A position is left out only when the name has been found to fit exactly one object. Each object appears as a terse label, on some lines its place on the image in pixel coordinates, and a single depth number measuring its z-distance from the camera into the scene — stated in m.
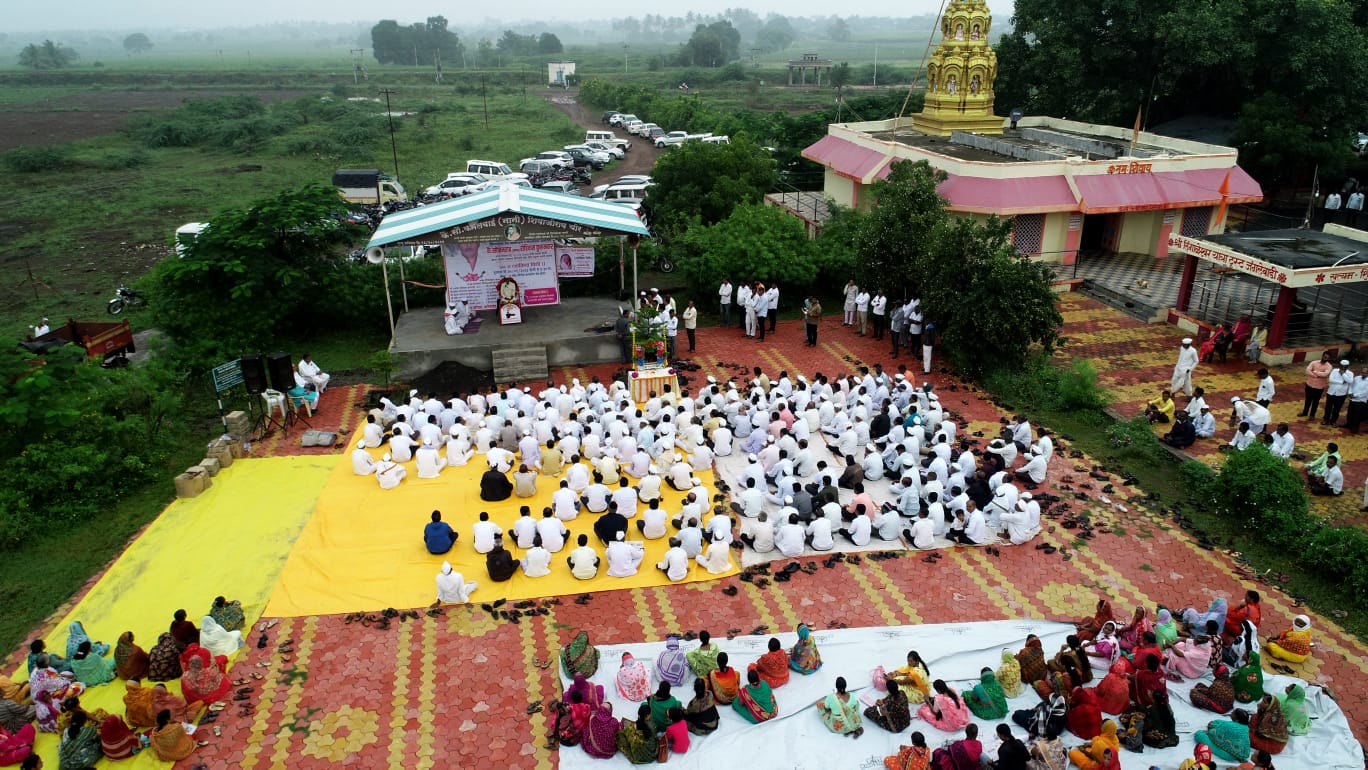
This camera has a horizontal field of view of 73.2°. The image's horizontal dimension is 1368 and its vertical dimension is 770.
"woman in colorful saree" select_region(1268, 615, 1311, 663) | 9.71
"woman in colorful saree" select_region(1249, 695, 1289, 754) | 8.42
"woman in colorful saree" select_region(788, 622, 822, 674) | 9.49
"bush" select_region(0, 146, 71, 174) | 45.97
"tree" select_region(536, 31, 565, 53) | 155.12
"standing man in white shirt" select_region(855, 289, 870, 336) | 20.06
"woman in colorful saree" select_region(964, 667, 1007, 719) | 8.86
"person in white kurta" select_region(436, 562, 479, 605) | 10.81
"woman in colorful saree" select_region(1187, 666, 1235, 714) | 8.88
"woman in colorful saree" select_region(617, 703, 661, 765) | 8.37
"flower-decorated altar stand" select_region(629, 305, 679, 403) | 17.62
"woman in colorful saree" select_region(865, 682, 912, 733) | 8.74
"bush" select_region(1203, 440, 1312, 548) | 11.85
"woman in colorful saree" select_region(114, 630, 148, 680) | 9.45
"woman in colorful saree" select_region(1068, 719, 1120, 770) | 8.04
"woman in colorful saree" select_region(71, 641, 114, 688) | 9.35
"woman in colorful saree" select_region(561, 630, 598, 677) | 9.49
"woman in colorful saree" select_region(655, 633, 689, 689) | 9.36
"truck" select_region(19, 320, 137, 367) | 17.78
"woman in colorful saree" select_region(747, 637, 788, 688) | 9.23
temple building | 23.17
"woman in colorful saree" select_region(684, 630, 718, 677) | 9.44
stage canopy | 17.98
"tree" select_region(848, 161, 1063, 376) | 17.00
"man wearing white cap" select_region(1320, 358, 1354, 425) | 14.89
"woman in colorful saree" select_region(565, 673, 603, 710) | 8.80
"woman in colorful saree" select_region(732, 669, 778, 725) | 8.88
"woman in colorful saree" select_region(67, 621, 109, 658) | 9.57
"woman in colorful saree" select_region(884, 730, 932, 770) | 8.08
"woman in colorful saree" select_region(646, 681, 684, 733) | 8.56
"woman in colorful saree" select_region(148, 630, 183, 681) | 9.50
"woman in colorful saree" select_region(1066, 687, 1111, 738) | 8.47
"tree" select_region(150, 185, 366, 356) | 18.27
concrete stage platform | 18.16
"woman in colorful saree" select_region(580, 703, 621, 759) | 8.48
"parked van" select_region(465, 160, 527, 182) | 39.41
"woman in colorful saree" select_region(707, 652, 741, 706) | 9.04
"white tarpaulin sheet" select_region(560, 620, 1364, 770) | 8.46
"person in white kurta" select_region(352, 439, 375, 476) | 13.75
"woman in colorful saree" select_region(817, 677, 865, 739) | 8.73
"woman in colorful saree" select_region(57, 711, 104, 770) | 8.30
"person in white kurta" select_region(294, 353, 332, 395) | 16.53
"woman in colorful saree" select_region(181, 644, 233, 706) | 9.12
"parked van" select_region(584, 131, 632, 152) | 49.60
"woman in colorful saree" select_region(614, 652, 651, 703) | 9.20
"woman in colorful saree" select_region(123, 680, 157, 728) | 8.72
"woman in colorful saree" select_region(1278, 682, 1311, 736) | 8.59
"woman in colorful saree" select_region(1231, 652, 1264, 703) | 8.94
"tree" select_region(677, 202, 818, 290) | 20.98
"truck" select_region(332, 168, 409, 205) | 34.69
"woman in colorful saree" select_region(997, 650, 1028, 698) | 9.11
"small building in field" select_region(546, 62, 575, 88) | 100.38
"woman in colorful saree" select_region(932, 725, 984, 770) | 7.98
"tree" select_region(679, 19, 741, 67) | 117.25
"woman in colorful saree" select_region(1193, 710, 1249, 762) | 8.24
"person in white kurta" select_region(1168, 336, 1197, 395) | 15.82
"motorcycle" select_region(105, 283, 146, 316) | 22.88
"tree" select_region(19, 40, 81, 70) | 132.88
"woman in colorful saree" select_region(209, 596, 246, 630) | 10.27
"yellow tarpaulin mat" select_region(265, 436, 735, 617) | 11.09
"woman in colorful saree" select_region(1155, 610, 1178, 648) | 9.59
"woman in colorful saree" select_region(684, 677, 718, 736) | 8.76
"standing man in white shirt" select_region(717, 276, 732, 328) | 20.53
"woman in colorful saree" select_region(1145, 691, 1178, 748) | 8.42
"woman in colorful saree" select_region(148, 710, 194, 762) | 8.45
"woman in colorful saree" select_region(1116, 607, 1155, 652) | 9.64
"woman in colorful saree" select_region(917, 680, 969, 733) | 8.76
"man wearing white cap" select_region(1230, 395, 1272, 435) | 14.31
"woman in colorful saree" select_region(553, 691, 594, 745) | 8.62
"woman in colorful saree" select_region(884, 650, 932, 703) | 9.02
